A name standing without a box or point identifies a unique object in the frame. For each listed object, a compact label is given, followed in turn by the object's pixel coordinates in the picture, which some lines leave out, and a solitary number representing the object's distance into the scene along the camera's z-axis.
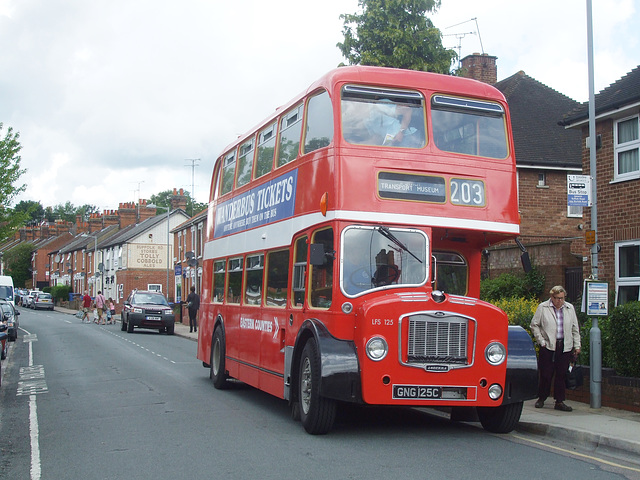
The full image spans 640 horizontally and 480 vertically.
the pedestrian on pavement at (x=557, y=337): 10.80
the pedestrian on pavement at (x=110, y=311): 45.76
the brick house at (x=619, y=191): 17.52
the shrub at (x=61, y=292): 85.50
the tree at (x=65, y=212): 144.99
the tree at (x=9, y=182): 32.41
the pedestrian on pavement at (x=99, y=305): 43.84
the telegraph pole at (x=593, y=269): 10.82
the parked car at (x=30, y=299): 77.72
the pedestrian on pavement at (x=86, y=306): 45.84
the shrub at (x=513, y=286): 19.74
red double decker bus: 8.59
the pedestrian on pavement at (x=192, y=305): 34.12
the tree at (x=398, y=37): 27.09
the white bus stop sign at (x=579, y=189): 11.62
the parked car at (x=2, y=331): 14.45
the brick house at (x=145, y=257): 63.28
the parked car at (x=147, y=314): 33.59
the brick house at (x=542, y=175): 19.50
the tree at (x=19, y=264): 104.94
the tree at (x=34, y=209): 34.76
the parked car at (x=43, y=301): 74.12
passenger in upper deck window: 9.41
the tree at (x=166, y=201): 98.86
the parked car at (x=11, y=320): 26.61
